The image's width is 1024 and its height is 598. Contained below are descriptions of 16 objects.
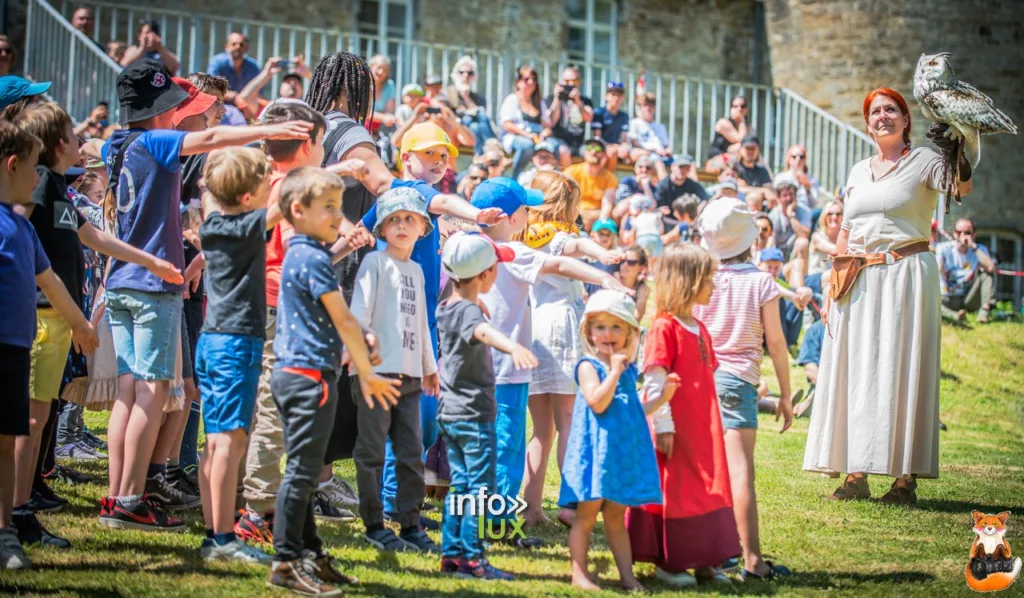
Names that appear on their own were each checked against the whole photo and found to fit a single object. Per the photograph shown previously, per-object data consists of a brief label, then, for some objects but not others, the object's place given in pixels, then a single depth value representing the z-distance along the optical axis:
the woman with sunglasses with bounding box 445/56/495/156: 16.59
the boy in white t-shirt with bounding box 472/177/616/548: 5.75
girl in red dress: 5.16
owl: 6.95
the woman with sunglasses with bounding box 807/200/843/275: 14.69
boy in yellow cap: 5.94
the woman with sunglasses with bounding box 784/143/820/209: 18.69
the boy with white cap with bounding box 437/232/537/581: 5.09
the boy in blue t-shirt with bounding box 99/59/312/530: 5.44
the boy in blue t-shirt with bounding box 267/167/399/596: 4.55
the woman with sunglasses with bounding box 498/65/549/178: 16.98
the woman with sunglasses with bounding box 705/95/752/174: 19.00
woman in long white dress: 7.25
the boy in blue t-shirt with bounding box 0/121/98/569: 4.84
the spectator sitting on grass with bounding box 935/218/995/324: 18.56
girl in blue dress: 4.91
